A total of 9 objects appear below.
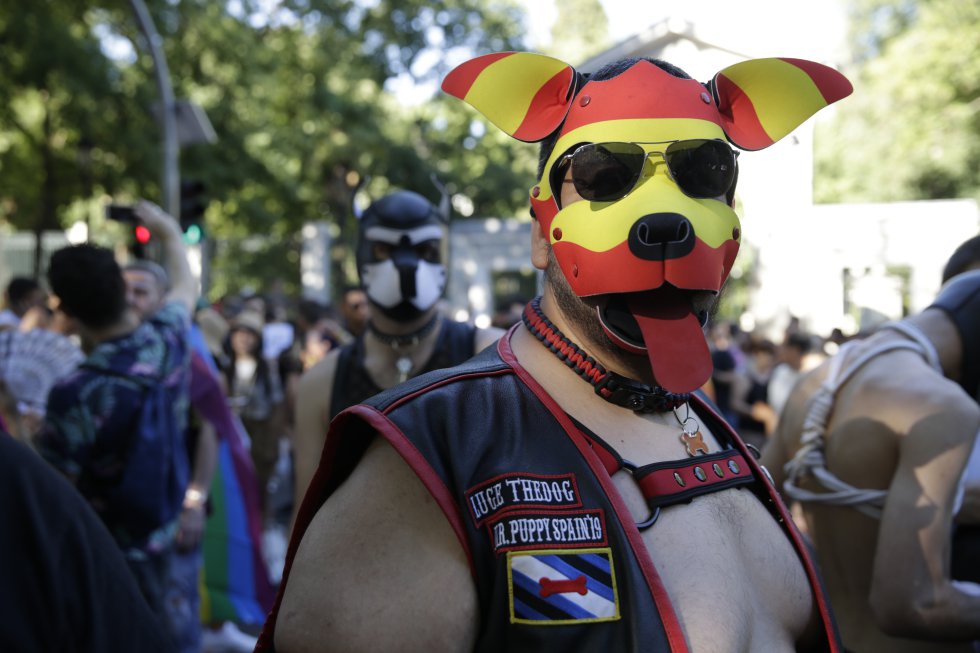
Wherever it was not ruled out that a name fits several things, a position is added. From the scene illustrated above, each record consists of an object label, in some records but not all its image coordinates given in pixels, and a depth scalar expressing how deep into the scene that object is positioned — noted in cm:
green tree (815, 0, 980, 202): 2369
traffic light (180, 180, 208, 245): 1211
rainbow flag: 592
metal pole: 1241
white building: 1549
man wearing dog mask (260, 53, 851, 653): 164
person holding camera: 402
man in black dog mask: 401
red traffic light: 884
